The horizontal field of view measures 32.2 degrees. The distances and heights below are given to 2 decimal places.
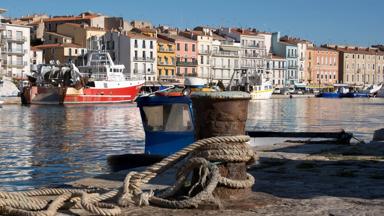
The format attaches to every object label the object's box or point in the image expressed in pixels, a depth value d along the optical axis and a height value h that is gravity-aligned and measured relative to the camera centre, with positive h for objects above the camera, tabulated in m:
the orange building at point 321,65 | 153.38 +3.62
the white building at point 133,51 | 109.69 +4.78
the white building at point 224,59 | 128.38 +4.20
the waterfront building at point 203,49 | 124.75 +5.88
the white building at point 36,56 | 103.74 +3.64
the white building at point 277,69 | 142.62 +2.49
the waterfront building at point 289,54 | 147.12 +5.88
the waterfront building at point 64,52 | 104.12 +4.29
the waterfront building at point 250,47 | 136.25 +6.88
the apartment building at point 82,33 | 107.12 +7.69
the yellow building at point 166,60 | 116.50 +3.55
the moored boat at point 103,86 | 77.31 -0.77
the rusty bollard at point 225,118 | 6.67 -0.38
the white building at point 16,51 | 95.50 +4.10
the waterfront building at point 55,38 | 107.88 +6.71
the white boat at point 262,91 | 97.46 -1.54
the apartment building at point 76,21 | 118.25 +10.48
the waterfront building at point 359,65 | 158.88 +3.93
